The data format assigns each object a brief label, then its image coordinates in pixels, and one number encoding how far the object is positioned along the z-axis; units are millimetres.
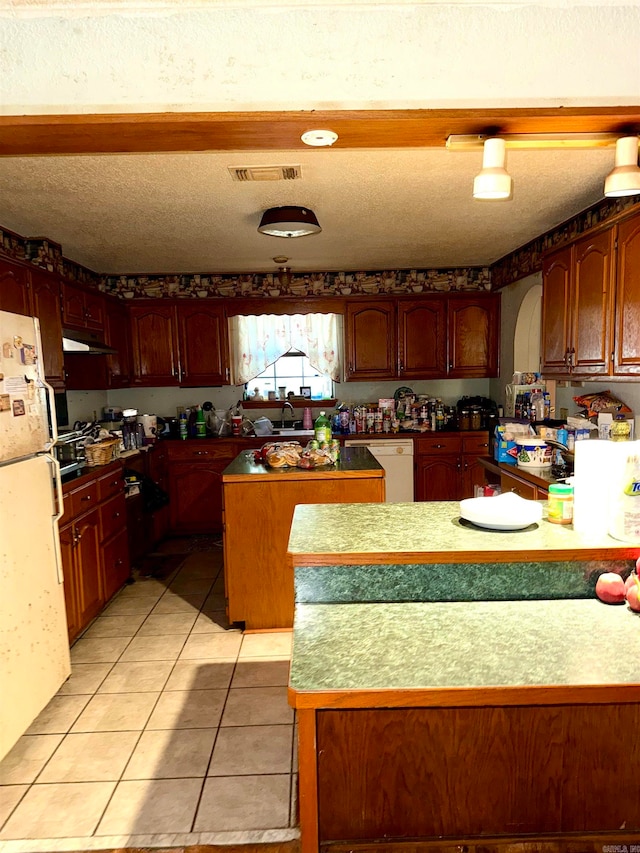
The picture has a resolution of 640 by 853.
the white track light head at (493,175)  1512
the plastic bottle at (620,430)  2293
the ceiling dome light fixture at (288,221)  3045
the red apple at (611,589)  1488
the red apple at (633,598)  1439
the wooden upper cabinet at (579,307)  2789
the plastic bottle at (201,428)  5184
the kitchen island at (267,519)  3080
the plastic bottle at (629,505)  1505
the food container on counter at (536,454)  3312
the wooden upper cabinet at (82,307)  3885
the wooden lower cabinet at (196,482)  4996
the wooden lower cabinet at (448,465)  5027
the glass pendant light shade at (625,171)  1581
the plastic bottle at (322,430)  3377
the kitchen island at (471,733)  1155
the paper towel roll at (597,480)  1539
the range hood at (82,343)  3812
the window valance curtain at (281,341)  5238
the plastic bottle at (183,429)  5117
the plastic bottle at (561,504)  1745
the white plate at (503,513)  1683
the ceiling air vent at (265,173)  2539
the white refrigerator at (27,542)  2143
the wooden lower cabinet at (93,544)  2998
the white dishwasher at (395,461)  4992
